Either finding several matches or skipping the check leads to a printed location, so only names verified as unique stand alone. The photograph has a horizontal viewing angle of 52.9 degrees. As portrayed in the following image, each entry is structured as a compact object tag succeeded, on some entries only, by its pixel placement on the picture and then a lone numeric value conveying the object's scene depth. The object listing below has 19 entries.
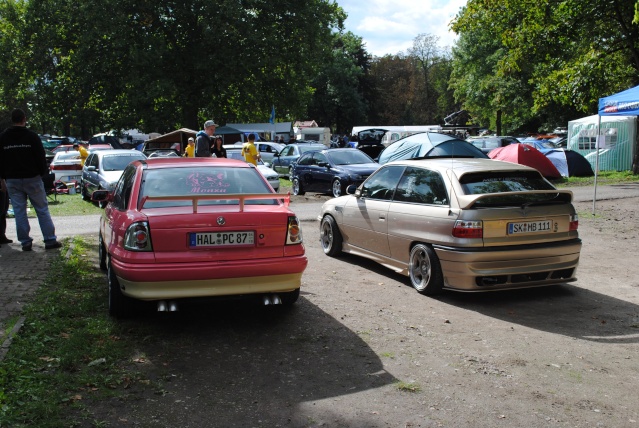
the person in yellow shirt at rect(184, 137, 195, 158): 19.41
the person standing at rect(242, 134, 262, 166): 18.30
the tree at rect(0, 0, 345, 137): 34.97
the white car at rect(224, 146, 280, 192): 19.81
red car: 5.58
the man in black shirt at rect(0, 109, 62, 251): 9.20
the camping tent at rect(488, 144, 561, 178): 23.16
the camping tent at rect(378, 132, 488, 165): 20.05
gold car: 6.93
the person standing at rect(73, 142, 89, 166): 23.27
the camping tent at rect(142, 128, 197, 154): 26.53
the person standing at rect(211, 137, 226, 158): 13.81
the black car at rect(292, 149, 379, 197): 18.67
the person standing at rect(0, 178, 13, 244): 10.28
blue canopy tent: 14.27
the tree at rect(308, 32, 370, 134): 79.94
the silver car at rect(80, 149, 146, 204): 17.14
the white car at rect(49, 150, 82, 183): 22.81
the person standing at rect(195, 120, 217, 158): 13.20
